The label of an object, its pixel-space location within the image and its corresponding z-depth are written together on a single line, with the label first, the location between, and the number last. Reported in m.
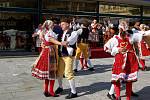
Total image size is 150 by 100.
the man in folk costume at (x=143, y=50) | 7.52
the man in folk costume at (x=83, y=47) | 7.42
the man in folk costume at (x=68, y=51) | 5.07
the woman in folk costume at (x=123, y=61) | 4.57
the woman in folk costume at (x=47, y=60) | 5.10
